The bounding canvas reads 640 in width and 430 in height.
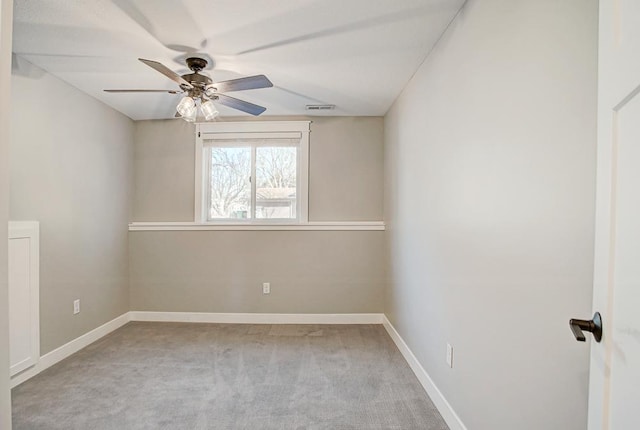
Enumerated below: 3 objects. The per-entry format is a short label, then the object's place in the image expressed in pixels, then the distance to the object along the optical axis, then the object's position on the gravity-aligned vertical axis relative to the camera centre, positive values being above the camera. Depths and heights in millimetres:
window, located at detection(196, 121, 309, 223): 3656 +450
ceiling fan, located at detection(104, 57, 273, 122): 2105 +877
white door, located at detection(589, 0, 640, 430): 673 -20
